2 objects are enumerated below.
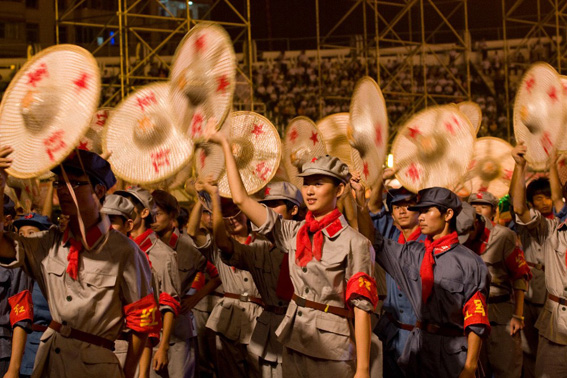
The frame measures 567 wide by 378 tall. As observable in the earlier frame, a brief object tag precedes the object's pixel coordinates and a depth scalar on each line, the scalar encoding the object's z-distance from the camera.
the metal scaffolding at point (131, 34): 13.69
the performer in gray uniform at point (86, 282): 3.75
